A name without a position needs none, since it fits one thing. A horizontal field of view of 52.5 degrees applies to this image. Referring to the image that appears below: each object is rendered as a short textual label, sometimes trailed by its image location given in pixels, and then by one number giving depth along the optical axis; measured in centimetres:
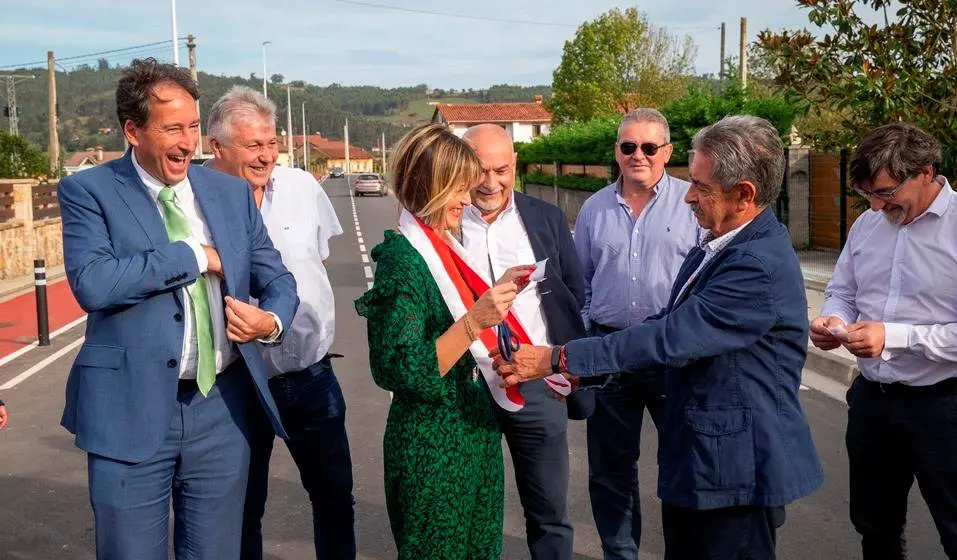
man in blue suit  273
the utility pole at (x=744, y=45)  3002
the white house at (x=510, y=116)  10819
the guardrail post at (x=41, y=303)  1047
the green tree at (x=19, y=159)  2461
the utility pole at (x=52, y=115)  3406
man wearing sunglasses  421
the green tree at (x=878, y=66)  1060
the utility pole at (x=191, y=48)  4544
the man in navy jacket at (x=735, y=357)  276
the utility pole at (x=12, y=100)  4800
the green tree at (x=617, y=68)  4203
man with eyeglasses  327
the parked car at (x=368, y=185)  5744
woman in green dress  278
